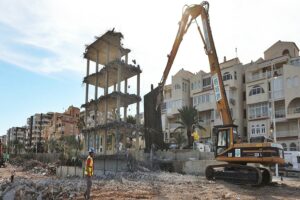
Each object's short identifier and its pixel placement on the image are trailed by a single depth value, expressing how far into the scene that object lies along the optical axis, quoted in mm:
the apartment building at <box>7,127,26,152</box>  86778
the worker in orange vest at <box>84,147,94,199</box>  9984
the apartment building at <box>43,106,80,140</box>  102829
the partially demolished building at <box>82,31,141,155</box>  35404
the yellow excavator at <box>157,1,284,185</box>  13159
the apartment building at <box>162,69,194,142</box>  46363
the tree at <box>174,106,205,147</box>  40170
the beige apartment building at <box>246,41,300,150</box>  34630
